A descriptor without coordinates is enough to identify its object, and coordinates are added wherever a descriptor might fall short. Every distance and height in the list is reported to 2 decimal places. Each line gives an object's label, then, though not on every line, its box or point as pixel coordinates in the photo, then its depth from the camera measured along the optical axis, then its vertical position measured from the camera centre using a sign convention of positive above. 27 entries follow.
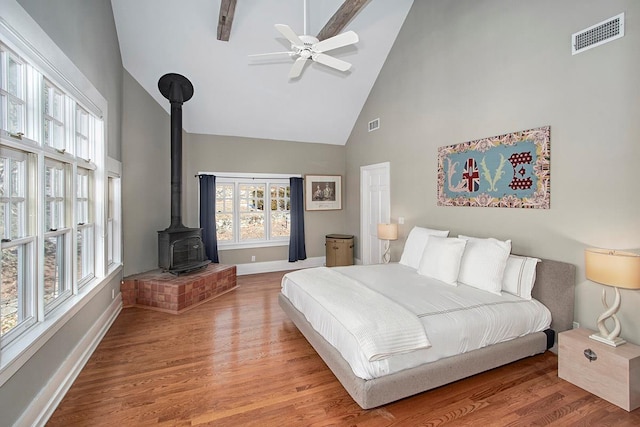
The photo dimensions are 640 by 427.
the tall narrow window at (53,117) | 2.38 +0.77
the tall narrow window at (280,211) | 6.28 +0.02
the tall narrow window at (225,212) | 5.84 +0.00
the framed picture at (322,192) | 6.45 +0.43
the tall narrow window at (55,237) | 2.40 -0.21
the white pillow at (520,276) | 2.90 -0.61
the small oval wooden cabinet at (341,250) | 6.09 -0.76
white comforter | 2.16 -0.88
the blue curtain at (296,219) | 6.24 -0.14
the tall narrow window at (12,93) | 1.82 +0.75
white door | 5.44 +0.11
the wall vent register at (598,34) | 2.48 +1.52
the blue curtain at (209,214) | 5.55 -0.04
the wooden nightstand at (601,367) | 2.13 -1.15
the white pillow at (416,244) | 3.93 -0.42
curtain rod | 5.72 +0.71
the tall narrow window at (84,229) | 3.03 -0.18
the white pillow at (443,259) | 3.22 -0.51
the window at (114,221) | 3.99 -0.13
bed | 2.07 -1.07
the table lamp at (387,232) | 4.88 -0.32
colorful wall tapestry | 3.05 +0.47
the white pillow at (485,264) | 2.98 -0.52
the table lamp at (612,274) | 2.14 -0.44
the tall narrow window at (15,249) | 1.83 -0.25
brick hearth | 4.00 -1.07
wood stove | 4.40 +0.07
